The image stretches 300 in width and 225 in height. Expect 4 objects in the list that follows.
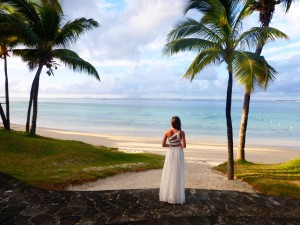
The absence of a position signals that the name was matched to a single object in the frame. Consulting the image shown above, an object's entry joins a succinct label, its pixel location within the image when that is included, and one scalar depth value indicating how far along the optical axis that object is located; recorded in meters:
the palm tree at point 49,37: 12.80
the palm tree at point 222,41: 7.00
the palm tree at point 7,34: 10.57
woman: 5.05
